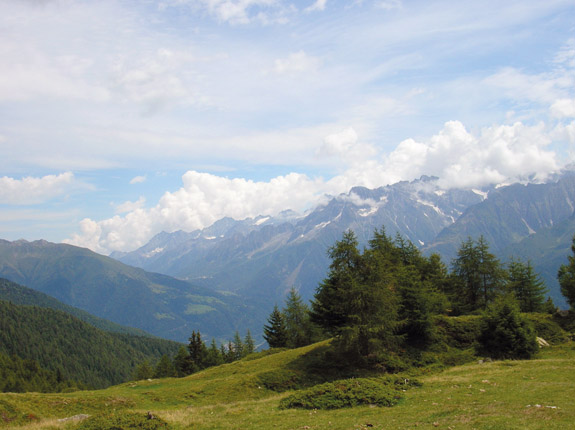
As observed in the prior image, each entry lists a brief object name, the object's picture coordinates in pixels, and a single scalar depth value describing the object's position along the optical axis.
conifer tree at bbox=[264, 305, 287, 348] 87.12
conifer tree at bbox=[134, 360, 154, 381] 122.72
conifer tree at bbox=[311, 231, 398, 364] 40.91
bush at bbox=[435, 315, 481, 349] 45.31
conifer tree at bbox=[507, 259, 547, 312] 64.81
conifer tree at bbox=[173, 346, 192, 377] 97.04
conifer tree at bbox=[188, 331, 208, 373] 99.36
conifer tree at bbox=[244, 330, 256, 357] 113.21
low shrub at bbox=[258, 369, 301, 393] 37.94
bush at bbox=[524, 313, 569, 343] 45.31
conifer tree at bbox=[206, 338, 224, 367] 100.69
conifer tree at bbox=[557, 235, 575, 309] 55.19
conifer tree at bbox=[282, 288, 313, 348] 84.80
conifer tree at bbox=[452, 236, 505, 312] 67.31
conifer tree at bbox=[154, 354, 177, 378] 109.39
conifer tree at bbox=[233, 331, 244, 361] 111.55
